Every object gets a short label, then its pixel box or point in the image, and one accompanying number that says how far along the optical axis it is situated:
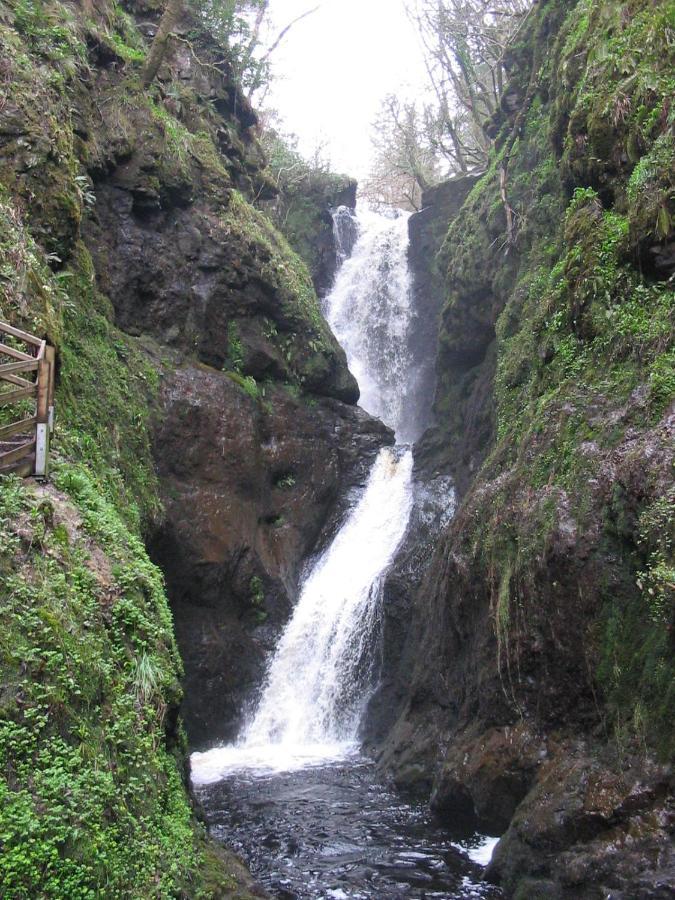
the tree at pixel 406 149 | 28.45
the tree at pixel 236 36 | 19.64
